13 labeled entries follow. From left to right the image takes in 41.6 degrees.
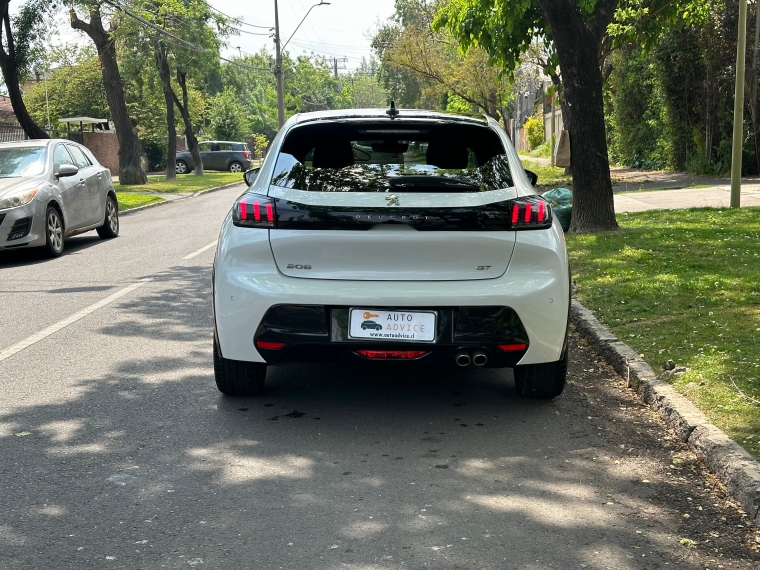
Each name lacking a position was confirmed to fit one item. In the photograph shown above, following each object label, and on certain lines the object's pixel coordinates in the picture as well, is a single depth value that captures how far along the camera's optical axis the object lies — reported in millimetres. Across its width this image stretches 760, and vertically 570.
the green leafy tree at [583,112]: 12867
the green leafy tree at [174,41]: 39375
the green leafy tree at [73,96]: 54000
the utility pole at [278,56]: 47812
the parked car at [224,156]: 52438
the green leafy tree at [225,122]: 72250
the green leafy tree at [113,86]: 33344
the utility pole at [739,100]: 14493
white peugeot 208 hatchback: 5117
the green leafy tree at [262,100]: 118625
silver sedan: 12375
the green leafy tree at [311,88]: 123438
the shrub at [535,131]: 57969
